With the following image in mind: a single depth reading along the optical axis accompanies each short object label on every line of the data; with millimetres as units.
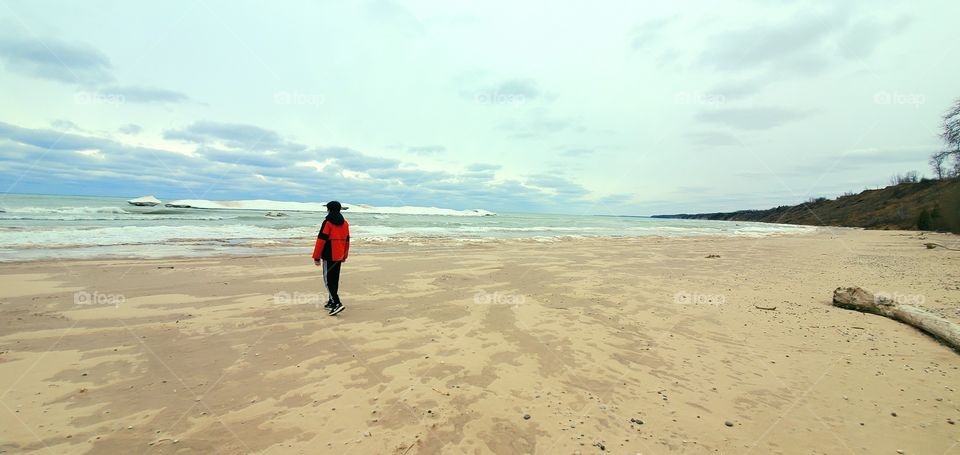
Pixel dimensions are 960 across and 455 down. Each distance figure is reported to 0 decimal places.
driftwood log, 5555
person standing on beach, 7062
